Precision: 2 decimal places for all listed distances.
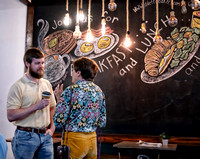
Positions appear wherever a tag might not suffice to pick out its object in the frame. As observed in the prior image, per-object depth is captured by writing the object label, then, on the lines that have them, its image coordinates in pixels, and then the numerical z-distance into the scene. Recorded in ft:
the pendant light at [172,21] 10.71
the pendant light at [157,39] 11.41
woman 7.98
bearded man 8.18
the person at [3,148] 5.28
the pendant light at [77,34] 12.00
